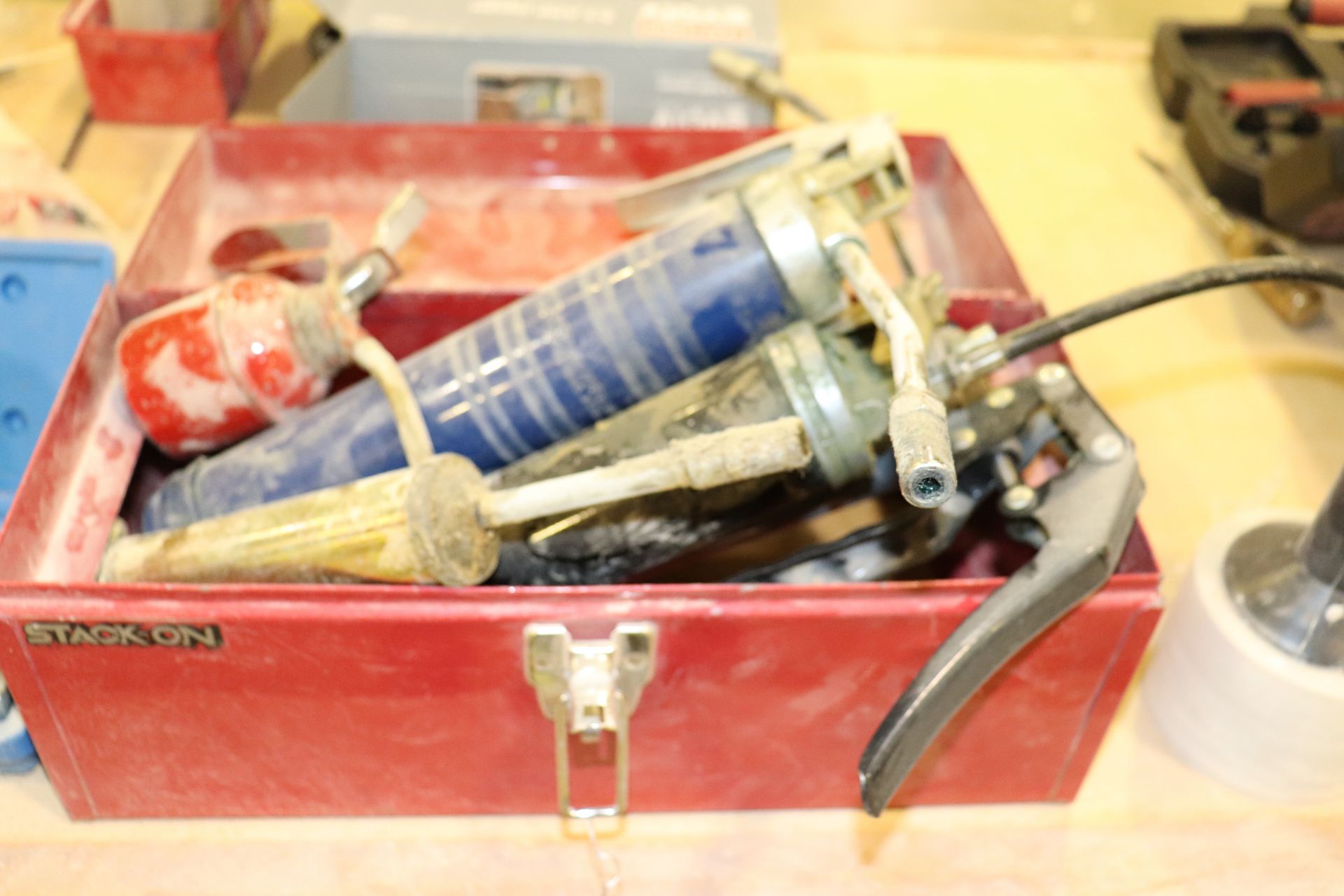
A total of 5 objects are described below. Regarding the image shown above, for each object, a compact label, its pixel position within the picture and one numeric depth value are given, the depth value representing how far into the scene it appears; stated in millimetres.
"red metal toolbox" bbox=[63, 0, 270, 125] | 885
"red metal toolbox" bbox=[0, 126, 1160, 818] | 464
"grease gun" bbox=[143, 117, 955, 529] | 535
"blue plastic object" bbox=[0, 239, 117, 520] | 637
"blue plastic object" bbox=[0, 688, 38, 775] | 538
